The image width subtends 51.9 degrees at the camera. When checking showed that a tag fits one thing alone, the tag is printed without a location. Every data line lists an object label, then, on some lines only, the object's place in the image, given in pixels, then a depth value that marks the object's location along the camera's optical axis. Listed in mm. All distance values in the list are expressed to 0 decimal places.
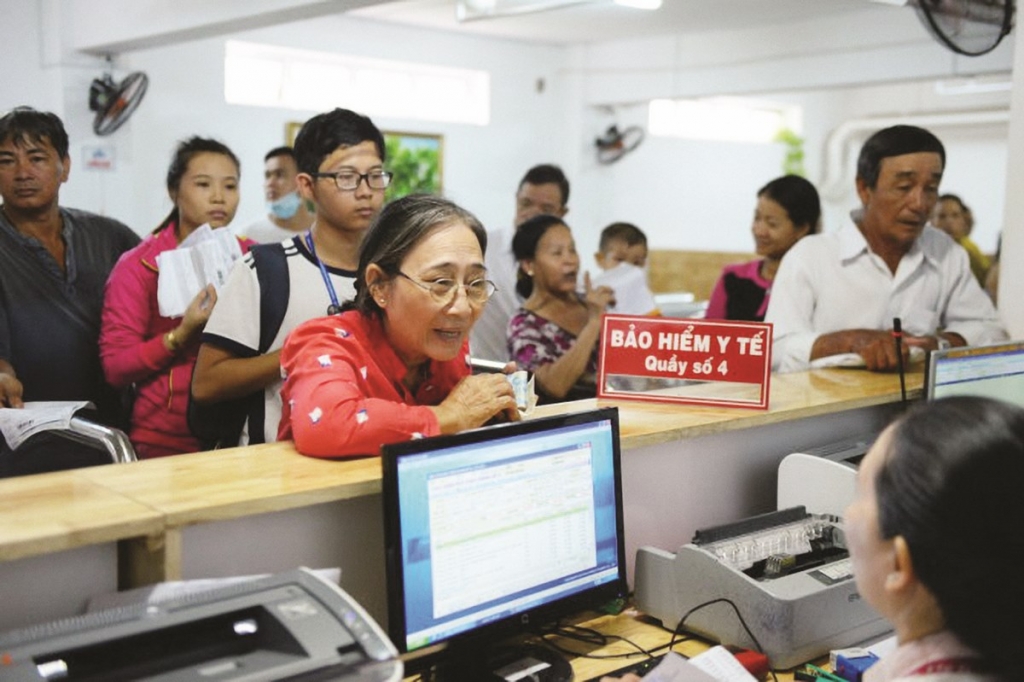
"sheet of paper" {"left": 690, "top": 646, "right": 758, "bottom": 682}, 1653
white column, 2984
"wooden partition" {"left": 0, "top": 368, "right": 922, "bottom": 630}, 1342
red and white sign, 2189
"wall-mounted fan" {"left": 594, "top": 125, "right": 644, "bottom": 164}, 9805
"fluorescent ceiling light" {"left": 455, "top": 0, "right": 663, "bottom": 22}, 5379
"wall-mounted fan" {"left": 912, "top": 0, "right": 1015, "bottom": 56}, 3170
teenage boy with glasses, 2129
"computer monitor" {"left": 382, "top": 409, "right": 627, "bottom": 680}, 1502
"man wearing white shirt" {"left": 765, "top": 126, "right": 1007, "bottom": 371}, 2824
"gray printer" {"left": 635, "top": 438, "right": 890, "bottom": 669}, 1769
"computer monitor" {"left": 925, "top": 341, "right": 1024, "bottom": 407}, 2291
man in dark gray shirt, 2941
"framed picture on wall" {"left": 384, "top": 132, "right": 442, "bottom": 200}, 8312
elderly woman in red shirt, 1668
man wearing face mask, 4672
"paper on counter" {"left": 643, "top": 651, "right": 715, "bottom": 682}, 1561
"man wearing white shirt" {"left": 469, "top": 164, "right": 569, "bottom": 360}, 3836
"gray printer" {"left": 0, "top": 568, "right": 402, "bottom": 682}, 1117
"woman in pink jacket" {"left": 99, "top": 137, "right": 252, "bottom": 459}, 2617
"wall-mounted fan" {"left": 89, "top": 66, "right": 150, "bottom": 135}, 6277
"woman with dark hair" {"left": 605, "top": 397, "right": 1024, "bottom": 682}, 1028
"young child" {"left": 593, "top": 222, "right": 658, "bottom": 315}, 4777
